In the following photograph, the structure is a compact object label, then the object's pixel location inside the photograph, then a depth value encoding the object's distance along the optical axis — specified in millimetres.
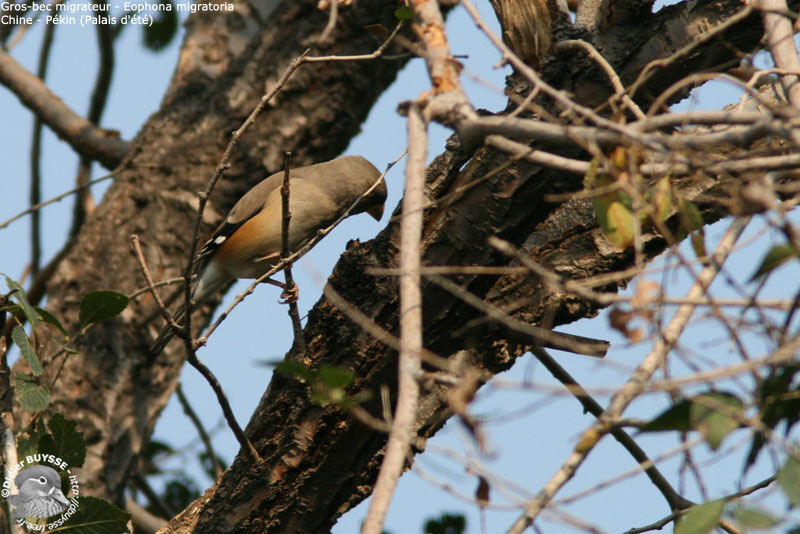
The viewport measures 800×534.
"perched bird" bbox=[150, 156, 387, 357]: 10177
